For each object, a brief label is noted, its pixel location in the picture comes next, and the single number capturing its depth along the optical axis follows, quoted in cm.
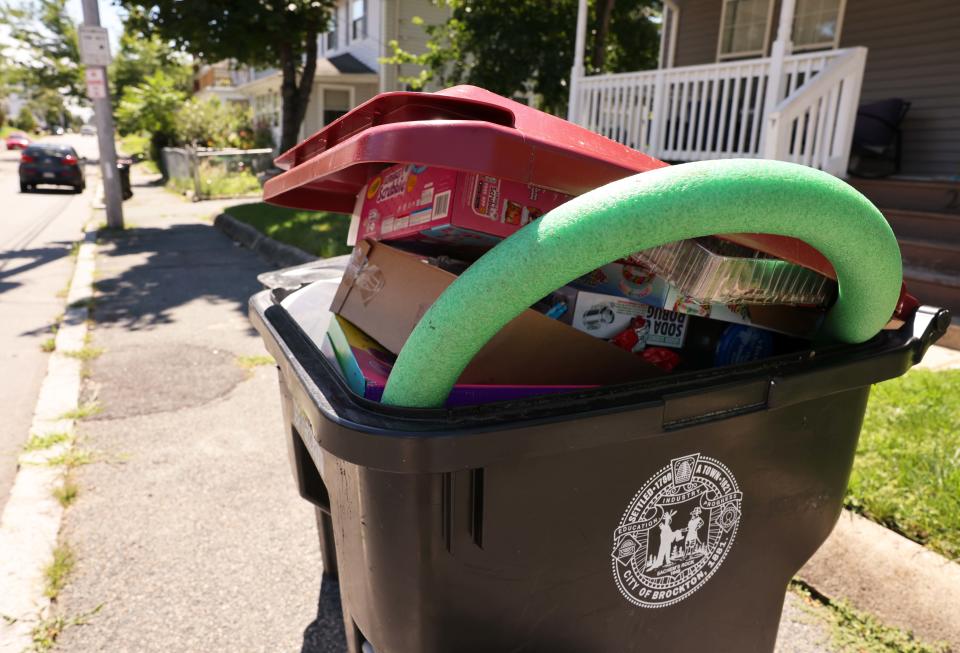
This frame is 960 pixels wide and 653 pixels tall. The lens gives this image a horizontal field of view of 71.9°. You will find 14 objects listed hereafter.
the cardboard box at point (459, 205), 114
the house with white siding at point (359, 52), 1969
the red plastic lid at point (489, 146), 88
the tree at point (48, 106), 7848
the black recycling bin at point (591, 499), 97
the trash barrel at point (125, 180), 1486
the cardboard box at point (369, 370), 104
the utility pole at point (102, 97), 1002
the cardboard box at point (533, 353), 114
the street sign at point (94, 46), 999
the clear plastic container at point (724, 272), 106
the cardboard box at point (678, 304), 117
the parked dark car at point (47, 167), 1898
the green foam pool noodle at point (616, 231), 85
